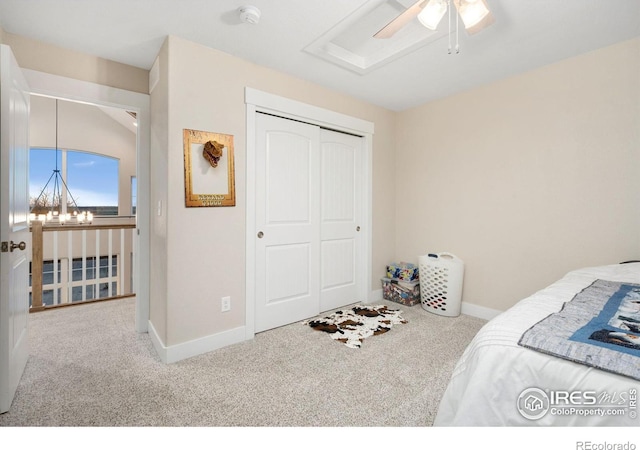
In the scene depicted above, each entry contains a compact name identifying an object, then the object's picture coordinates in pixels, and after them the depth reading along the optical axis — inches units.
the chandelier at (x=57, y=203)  221.3
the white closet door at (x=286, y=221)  105.4
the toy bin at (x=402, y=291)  132.9
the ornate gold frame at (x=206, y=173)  87.2
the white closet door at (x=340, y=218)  125.3
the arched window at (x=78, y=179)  221.8
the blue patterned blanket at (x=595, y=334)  30.9
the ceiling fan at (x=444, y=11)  59.0
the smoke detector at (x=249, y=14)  72.7
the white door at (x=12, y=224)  62.6
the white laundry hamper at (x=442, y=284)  119.3
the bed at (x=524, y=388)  29.2
